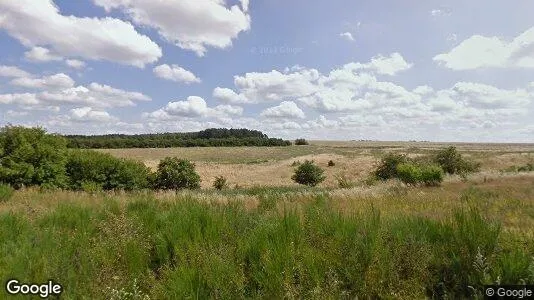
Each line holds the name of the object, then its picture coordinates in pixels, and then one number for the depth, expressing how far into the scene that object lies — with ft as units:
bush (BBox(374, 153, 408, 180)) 121.80
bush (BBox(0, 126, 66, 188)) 65.82
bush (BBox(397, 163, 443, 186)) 91.79
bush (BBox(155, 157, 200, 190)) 99.30
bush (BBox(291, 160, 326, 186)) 128.47
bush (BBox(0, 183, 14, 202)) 40.82
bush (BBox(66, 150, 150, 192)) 77.10
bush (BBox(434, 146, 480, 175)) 128.57
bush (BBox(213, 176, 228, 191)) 118.32
